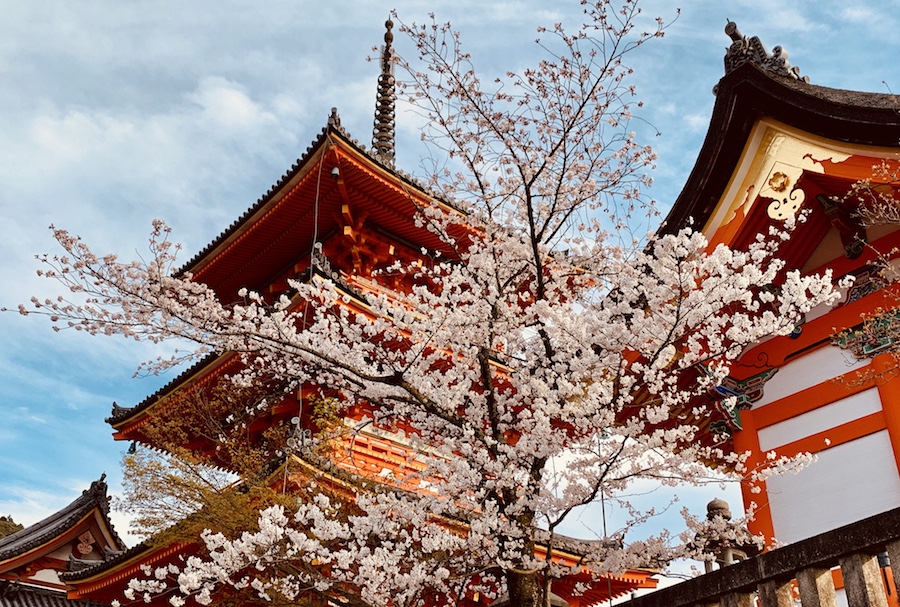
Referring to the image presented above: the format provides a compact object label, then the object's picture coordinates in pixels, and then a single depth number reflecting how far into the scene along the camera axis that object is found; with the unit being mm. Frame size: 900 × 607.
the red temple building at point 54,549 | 18109
